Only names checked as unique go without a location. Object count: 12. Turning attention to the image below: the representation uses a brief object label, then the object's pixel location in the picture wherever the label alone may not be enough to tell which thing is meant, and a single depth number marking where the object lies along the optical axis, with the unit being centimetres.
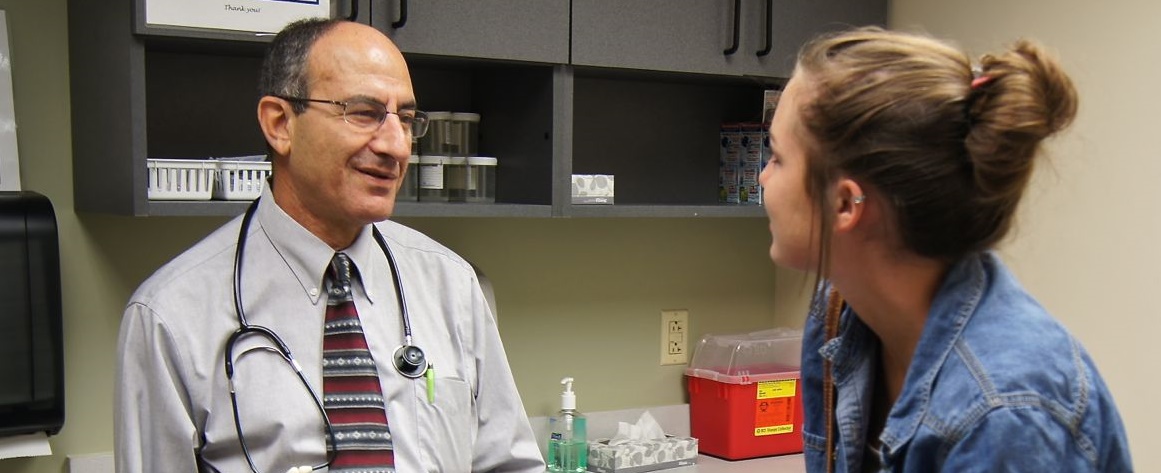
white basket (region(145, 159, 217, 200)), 193
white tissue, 262
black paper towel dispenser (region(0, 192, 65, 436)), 191
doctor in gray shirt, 155
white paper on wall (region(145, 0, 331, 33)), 188
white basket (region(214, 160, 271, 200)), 198
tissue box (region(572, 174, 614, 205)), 236
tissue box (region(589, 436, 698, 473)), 249
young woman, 99
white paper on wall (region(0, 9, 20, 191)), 204
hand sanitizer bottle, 252
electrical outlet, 283
